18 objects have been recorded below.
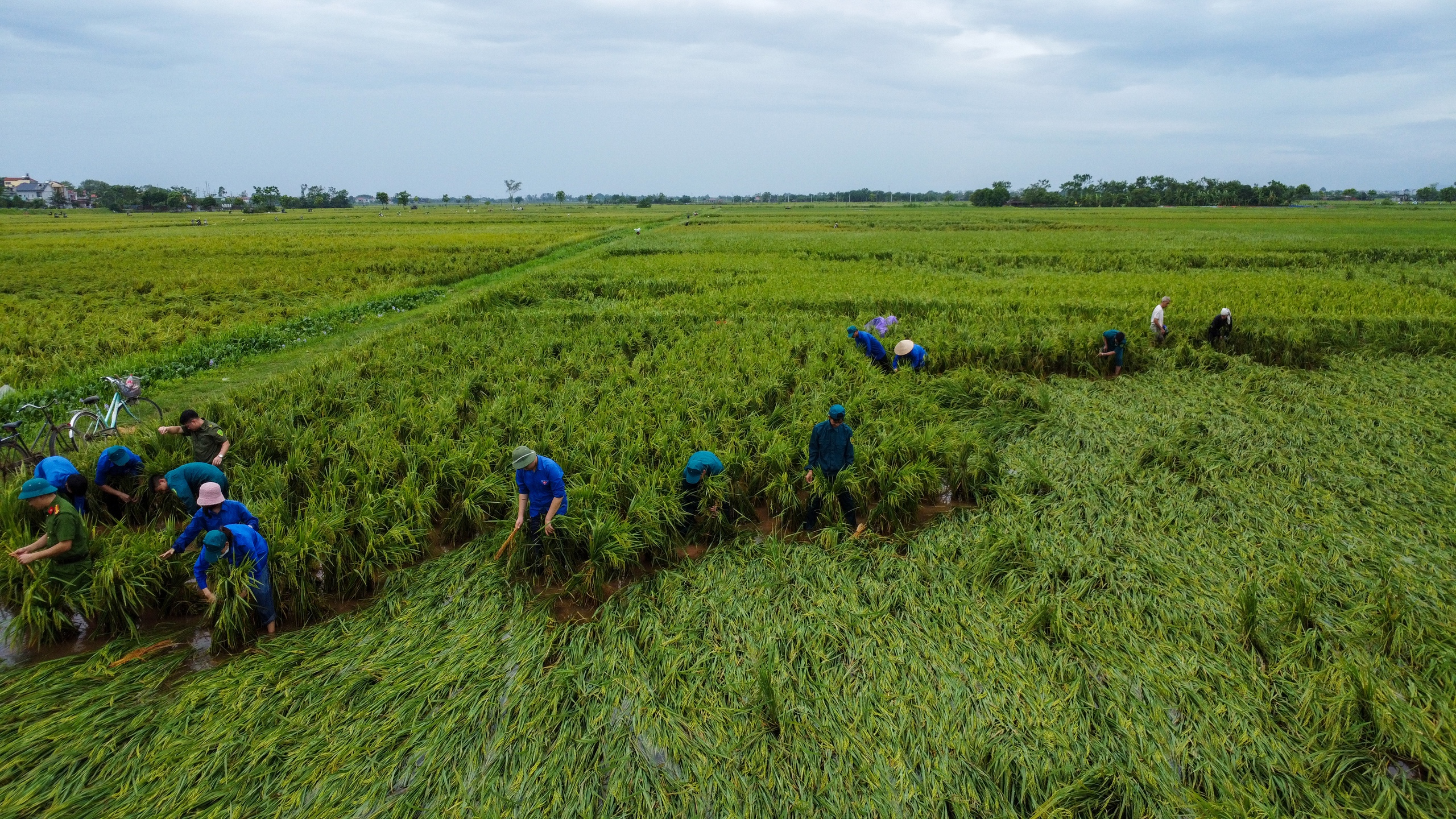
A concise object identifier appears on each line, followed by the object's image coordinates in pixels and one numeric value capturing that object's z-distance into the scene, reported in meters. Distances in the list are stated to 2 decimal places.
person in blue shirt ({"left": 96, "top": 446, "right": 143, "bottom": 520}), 5.46
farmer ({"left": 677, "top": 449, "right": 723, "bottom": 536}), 5.41
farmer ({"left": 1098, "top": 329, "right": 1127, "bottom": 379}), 10.02
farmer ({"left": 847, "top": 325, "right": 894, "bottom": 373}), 9.40
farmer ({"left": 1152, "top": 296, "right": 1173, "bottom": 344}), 11.15
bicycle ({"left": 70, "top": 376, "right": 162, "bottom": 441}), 7.23
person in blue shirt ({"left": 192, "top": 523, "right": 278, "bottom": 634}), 4.22
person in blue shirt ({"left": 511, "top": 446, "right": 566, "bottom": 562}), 4.87
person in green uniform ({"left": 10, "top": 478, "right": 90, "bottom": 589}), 4.29
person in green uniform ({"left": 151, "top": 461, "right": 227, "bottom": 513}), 5.23
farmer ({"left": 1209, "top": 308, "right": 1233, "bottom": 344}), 11.12
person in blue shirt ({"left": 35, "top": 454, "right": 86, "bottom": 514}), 5.07
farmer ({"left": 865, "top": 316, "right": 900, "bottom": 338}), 10.84
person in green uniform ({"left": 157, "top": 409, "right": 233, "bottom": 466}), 5.82
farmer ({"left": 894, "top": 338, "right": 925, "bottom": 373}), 8.96
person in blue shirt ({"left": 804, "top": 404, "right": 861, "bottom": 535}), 5.66
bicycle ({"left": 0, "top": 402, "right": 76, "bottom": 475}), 6.55
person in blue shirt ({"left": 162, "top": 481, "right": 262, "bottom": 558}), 4.25
